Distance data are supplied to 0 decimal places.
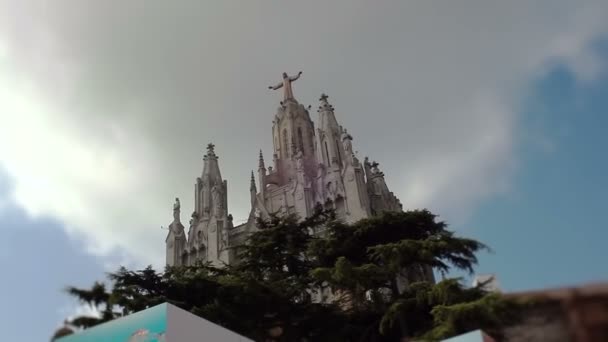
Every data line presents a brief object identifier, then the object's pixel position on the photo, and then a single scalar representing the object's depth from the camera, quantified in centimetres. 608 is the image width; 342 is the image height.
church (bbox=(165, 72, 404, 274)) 3722
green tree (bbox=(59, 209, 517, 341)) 1584
